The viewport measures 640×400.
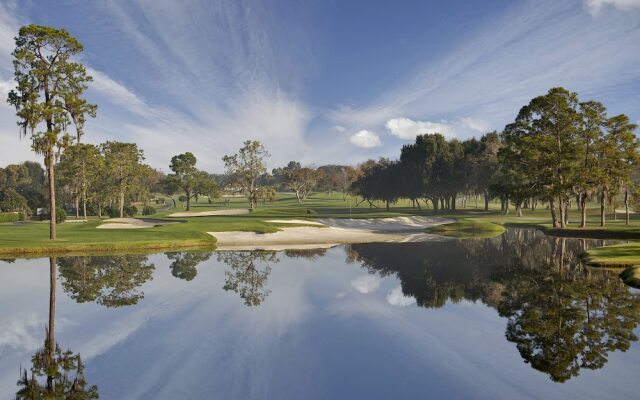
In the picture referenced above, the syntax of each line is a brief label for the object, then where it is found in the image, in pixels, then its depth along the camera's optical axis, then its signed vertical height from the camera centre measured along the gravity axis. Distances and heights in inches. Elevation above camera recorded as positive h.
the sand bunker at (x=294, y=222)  2159.4 -140.8
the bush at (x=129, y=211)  3326.8 -124.5
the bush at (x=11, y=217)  2553.9 -133.4
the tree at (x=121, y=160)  2837.1 +246.2
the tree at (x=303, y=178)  5275.1 +221.2
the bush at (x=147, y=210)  3548.0 -126.1
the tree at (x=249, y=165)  3297.2 +243.2
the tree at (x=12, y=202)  3051.2 -45.5
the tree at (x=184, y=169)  3814.0 +244.2
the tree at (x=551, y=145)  1801.2 +221.9
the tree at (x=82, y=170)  2738.2 +184.4
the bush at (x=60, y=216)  2556.6 -126.3
